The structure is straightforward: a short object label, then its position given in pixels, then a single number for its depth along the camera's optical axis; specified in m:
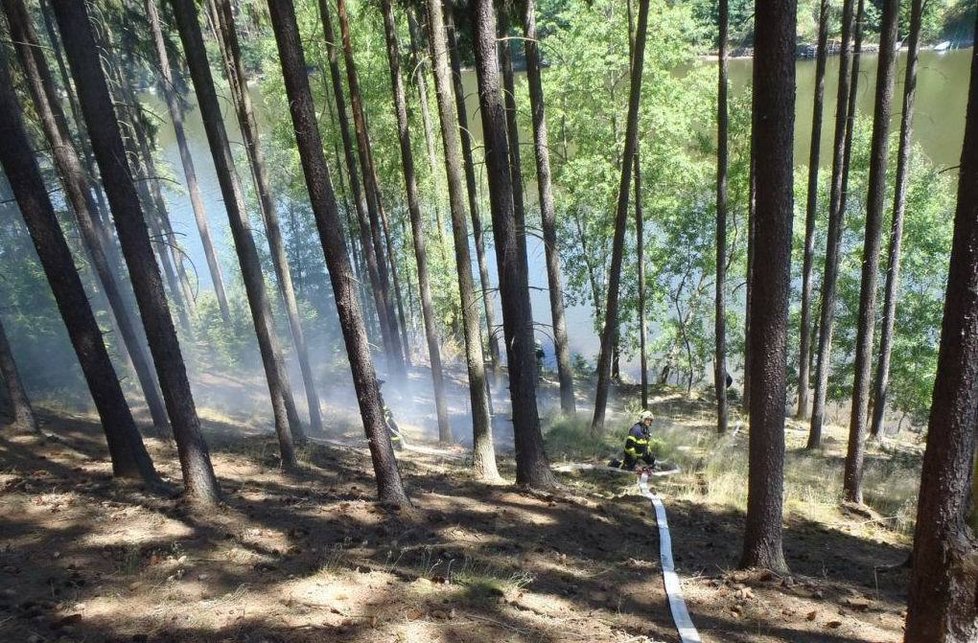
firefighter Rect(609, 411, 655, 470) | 11.06
